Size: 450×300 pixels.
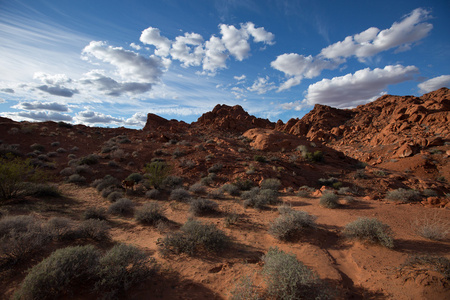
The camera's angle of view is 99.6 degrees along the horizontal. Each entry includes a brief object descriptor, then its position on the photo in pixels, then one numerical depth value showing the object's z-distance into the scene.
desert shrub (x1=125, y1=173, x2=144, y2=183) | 11.67
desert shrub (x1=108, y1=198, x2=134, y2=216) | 7.49
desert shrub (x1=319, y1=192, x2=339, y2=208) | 7.33
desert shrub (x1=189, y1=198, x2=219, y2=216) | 7.31
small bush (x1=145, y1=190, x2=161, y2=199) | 9.47
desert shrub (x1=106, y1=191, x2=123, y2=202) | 8.86
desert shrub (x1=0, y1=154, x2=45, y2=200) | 7.36
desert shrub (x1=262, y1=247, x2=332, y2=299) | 2.92
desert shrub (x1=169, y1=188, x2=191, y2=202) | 9.04
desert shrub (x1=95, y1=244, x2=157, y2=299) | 3.22
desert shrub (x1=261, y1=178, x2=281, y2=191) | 10.23
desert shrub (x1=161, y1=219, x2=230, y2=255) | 4.64
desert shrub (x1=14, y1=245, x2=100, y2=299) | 2.92
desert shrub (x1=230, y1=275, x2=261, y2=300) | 3.00
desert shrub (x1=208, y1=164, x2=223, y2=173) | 13.02
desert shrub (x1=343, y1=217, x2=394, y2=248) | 4.39
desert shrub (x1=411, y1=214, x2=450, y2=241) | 4.48
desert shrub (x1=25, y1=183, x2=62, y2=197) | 8.13
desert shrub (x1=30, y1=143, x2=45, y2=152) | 16.56
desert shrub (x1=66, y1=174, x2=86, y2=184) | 11.15
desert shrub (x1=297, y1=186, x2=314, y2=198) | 9.09
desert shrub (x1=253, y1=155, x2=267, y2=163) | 15.17
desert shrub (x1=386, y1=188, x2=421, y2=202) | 7.97
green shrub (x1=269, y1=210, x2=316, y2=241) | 5.21
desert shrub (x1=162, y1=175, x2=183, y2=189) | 10.92
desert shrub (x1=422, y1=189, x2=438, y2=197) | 11.32
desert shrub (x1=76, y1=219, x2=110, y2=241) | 5.13
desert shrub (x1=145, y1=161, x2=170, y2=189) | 10.44
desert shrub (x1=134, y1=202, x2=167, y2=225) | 6.64
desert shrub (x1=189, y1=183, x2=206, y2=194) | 10.04
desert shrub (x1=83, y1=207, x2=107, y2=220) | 6.65
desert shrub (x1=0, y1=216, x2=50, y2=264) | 3.79
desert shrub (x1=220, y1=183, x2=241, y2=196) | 9.72
